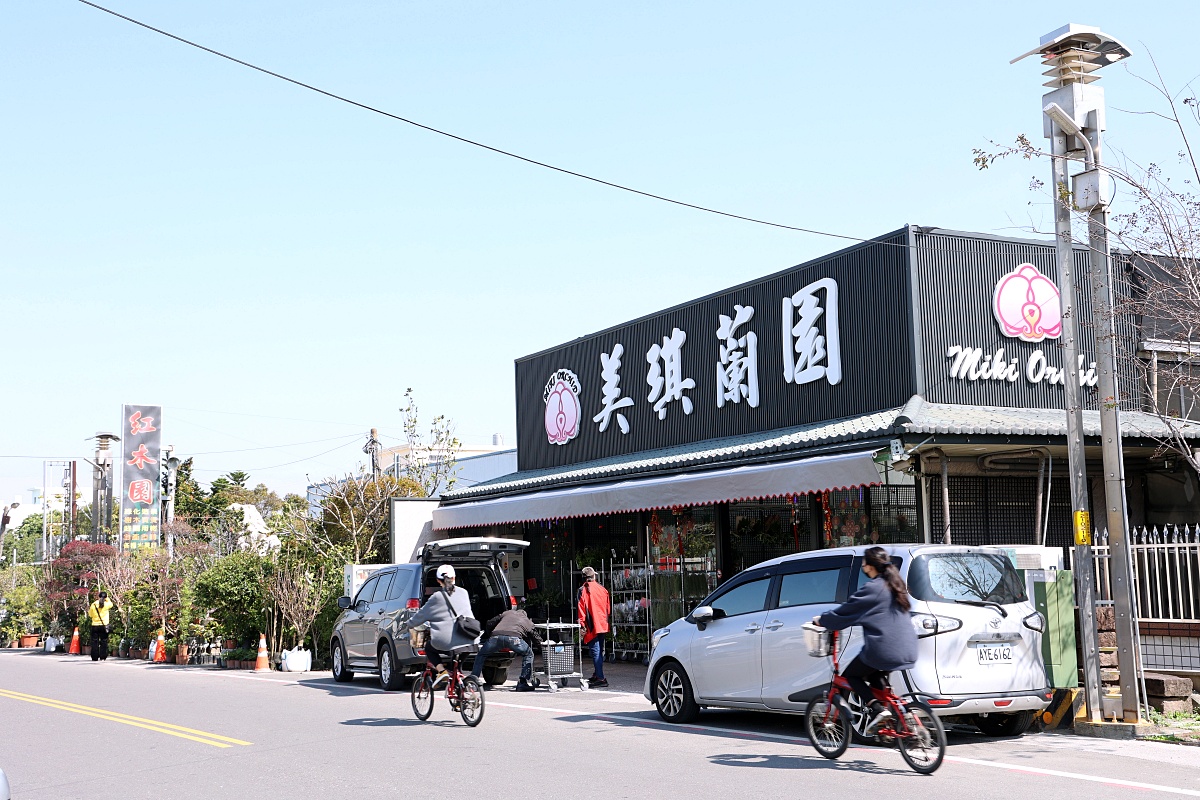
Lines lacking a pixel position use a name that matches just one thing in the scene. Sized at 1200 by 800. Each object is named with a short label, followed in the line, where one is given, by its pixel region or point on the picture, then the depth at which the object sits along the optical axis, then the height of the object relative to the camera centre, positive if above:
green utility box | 11.57 -0.56
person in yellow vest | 30.58 -1.05
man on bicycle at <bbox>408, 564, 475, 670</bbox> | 13.18 -0.44
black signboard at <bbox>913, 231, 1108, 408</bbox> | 17.05 +3.35
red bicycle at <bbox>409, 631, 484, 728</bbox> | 12.89 -1.22
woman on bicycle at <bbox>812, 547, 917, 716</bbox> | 9.48 -0.45
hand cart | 17.08 -1.23
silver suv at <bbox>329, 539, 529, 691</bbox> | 17.92 -0.39
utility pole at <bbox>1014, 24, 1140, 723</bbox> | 11.55 +2.70
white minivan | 10.38 -0.65
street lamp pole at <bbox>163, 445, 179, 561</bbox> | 38.38 +2.85
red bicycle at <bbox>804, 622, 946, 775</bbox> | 9.26 -1.21
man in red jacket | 17.16 -0.66
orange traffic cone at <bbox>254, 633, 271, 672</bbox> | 24.05 -1.56
